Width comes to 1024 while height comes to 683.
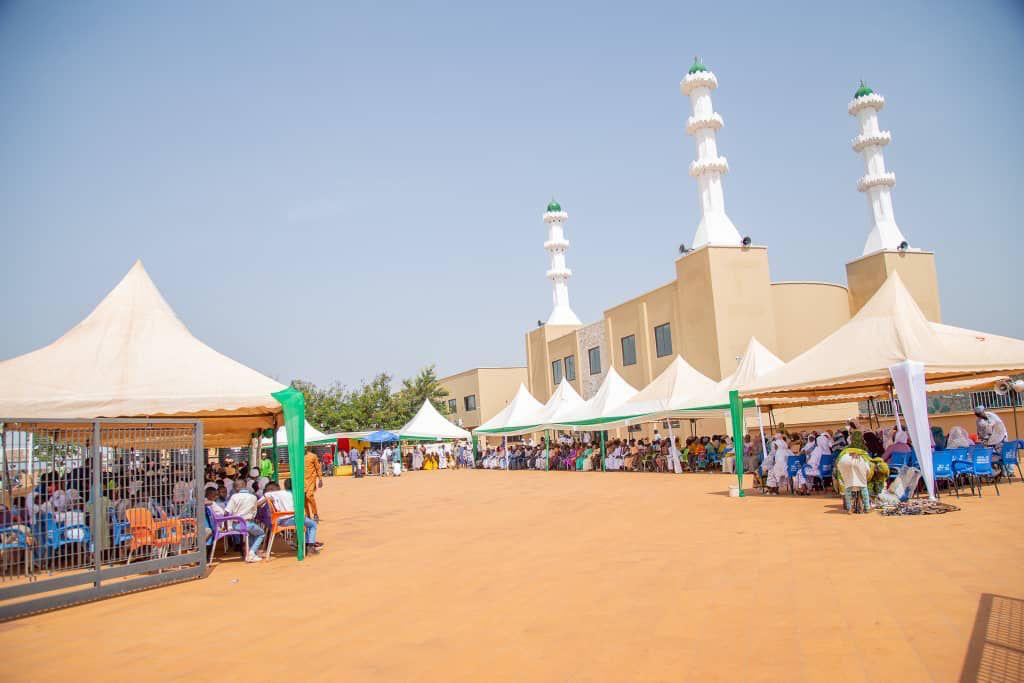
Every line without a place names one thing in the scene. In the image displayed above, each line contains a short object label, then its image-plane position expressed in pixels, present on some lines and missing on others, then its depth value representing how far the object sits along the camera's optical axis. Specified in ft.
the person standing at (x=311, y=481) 37.22
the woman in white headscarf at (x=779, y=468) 45.96
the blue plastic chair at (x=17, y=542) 23.80
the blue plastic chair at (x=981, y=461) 37.17
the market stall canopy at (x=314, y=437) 108.38
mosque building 94.48
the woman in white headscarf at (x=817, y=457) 43.88
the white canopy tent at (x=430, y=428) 115.03
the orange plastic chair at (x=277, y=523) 32.60
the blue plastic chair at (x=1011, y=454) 40.91
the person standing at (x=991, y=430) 43.14
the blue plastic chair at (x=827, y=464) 43.88
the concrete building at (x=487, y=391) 172.76
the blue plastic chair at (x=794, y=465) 45.09
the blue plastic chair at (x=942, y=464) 37.09
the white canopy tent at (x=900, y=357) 37.47
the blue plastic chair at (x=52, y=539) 24.45
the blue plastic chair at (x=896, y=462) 38.14
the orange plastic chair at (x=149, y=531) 27.25
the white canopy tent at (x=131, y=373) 30.99
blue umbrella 110.42
